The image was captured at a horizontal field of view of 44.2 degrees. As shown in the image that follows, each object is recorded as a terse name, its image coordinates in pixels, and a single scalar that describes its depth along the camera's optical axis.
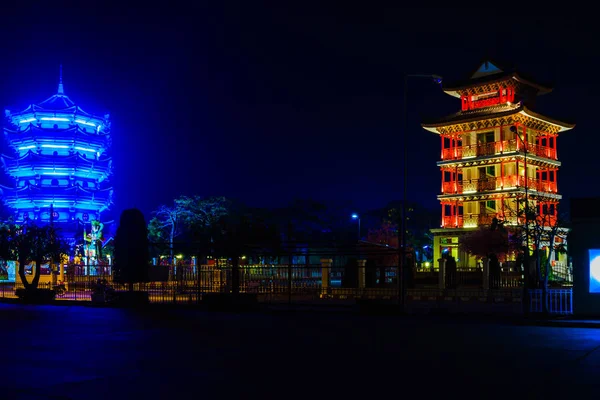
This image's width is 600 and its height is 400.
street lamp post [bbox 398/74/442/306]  26.46
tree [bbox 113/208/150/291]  33.91
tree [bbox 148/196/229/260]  84.75
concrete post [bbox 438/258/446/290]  34.34
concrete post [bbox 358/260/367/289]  34.48
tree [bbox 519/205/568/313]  25.51
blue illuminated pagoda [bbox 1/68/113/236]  115.12
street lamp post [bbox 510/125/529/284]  27.02
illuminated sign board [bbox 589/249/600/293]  25.92
